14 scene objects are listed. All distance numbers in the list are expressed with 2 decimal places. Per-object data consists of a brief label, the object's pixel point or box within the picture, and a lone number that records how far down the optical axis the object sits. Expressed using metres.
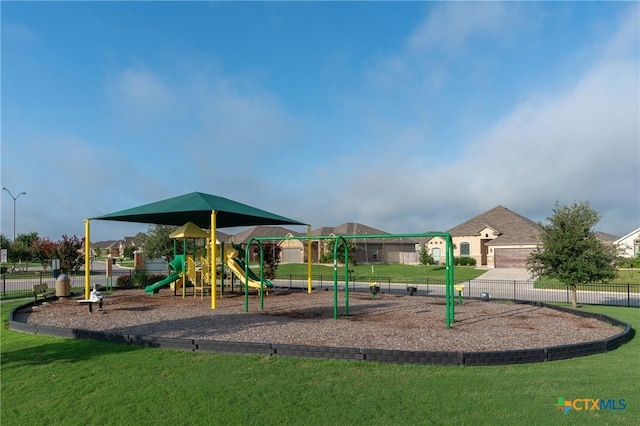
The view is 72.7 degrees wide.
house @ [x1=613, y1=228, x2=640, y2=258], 53.50
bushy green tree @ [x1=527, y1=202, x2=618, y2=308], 18.17
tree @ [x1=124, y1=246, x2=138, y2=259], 96.23
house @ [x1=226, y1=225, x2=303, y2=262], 65.75
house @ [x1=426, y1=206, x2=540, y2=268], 48.50
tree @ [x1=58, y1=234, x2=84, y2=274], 30.27
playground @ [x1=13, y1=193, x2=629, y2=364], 10.27
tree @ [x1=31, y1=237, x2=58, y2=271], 38.07
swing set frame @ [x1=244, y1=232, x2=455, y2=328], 12.21
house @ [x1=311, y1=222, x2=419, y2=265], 61.00
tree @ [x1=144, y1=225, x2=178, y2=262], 36.19
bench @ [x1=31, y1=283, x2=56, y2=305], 17.70
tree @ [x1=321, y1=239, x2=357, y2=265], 50.59
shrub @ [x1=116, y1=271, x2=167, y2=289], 25.99
